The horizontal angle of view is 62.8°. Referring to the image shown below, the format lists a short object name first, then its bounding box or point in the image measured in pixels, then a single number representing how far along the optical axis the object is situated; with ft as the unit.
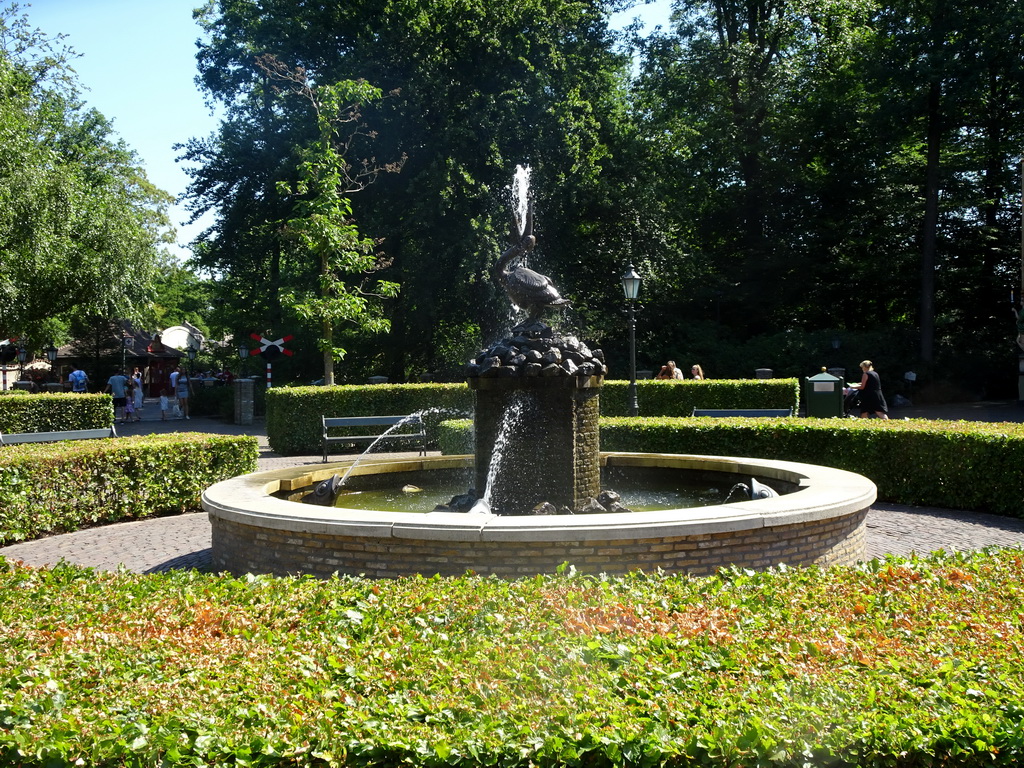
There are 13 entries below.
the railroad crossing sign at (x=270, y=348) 83.41
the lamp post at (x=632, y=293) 55.57
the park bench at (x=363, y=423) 52.39
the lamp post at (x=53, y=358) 148.77
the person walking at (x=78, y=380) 104.49
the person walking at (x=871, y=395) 53.52
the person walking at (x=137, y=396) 99.86
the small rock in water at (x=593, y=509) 27.07
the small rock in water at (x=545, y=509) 26.32
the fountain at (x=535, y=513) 20.11
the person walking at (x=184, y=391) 99.55
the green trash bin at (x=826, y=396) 57.77
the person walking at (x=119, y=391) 93.81
